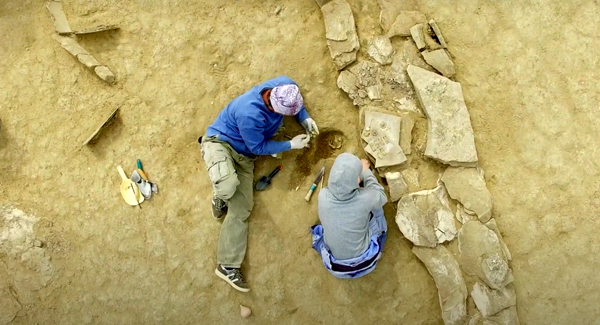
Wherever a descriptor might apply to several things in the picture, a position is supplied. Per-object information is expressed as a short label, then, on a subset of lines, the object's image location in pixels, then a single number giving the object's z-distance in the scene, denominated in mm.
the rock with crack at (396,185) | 3814
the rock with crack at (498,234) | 3621
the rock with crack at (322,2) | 4055
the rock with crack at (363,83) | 3945
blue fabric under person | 3531
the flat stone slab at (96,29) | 4092
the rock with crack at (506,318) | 3645
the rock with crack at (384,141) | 3832
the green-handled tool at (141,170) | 4070
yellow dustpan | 4078
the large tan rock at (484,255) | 3568
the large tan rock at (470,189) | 3641
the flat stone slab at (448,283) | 3756
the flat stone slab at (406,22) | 3895
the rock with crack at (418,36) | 3844
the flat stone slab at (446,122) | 3684
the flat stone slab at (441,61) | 3777
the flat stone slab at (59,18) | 4121
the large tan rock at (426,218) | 3744
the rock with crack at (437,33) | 3824
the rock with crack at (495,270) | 3561
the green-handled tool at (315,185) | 4047
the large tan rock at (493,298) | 3623
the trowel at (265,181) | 4078
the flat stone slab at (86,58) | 4043
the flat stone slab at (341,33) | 3967
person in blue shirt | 3518
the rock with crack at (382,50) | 3941
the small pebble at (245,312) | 4023
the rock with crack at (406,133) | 3855
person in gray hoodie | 3184
